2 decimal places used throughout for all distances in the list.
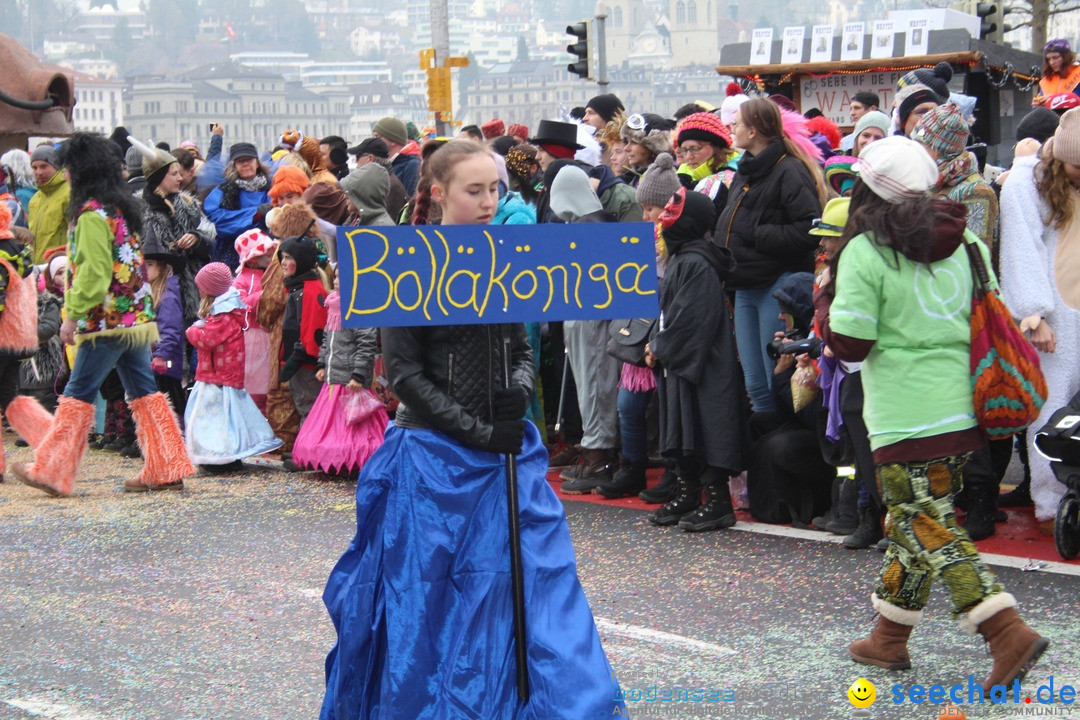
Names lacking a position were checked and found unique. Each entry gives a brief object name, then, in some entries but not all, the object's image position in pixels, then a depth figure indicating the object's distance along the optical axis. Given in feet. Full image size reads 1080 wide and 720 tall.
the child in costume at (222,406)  32.48
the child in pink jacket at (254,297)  34.01
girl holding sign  14.01
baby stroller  21.20
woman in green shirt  16.55
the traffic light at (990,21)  65.54
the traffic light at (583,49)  68.74
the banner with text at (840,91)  61.98
